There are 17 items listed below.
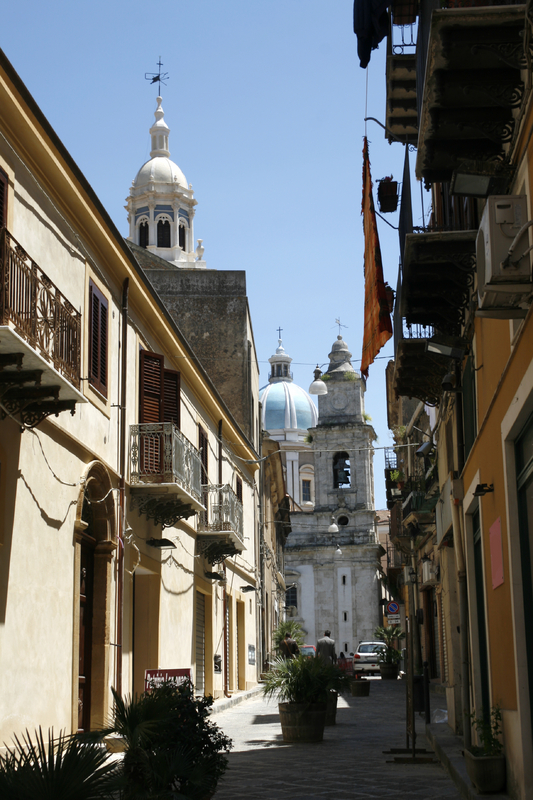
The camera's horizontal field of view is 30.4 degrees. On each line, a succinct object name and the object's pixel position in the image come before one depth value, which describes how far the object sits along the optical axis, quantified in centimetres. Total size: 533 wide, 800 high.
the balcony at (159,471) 1440
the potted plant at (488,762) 793
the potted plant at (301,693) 1323
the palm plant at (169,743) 638
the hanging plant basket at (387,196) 1481
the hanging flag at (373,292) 1306
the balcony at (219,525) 2066
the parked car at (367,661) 4019
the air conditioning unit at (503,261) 621
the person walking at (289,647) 2016
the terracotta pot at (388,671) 3875
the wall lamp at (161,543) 1543
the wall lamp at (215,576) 2148
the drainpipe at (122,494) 1312
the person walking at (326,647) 2192
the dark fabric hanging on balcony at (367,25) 1139
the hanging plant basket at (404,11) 1366
